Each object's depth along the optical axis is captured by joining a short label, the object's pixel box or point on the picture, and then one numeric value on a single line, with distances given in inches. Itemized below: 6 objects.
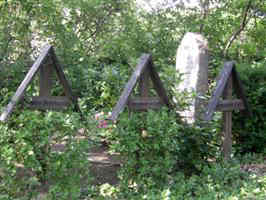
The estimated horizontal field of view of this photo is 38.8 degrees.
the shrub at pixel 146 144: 187.3
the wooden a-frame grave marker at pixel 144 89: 192.2
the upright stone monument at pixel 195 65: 242.2
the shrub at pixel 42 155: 163.2
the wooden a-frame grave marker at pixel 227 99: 225.6
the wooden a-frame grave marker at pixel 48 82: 187.3
